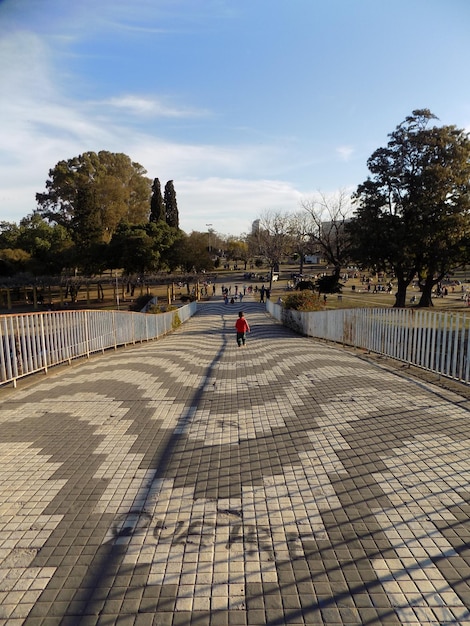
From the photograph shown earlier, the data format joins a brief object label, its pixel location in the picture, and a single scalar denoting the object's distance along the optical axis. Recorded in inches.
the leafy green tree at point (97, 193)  1660.9
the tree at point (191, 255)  1637.6
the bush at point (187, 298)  1577.5
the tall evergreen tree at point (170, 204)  2191.2
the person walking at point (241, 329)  453.7
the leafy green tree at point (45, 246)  1577.3
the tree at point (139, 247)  1509.6
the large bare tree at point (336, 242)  1190.0
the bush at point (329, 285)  1344.7
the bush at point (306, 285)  1502.2
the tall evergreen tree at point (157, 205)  1995.8
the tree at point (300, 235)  2462.6
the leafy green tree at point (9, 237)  1726.1
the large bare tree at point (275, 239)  2213.8
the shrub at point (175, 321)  782.5
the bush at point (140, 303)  1247.4
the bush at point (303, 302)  697.3
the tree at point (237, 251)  3371.1
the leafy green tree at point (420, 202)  979.3
